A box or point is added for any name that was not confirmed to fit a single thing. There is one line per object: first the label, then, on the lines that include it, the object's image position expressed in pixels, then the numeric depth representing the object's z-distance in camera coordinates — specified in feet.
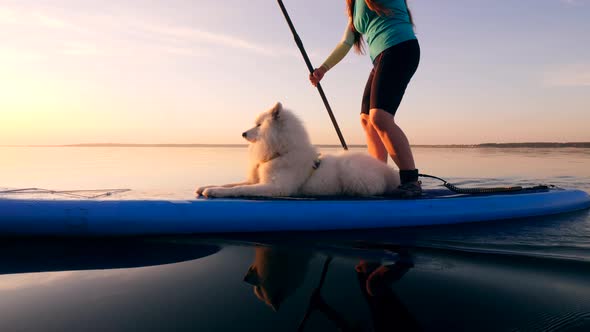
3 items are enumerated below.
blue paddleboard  9.07
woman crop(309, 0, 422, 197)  11.71
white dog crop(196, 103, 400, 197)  11.25
